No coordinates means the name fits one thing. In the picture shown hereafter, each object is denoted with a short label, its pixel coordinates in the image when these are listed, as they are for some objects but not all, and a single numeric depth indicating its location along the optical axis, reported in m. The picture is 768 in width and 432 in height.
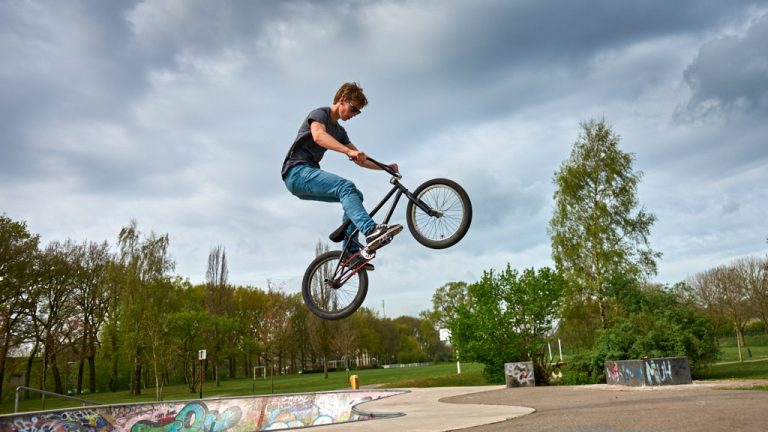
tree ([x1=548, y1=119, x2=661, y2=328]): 31.33
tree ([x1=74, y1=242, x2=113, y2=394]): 44.84
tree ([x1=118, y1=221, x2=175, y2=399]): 38.38
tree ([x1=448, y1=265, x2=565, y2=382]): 29.98
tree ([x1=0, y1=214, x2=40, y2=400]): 31.44
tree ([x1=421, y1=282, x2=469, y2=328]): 73.25
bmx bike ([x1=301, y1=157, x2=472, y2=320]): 6.40
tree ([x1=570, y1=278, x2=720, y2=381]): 25.92
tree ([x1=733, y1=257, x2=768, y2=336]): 43.53
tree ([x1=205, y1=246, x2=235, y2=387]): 48.38
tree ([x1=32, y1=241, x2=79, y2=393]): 38.25
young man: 6.15
